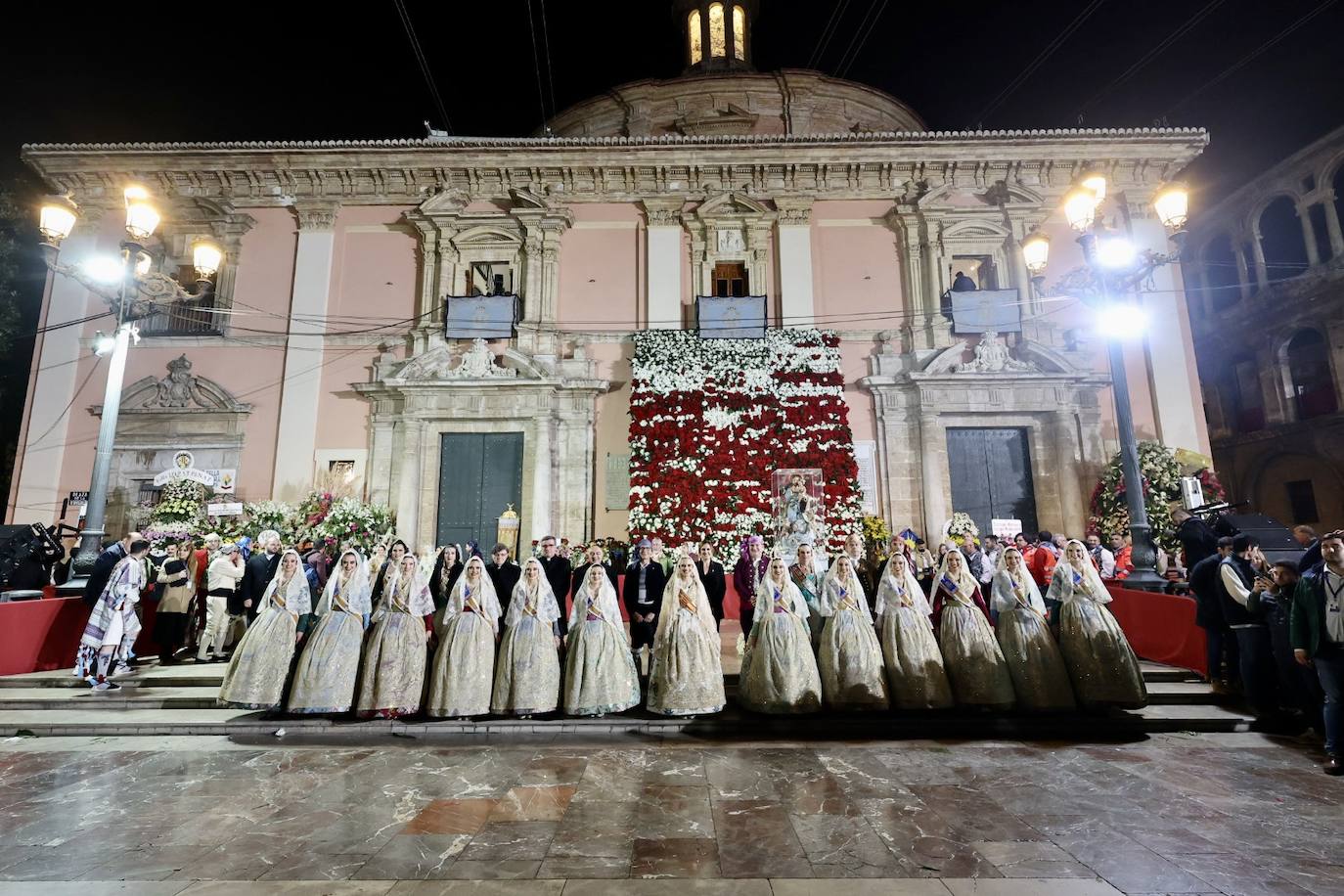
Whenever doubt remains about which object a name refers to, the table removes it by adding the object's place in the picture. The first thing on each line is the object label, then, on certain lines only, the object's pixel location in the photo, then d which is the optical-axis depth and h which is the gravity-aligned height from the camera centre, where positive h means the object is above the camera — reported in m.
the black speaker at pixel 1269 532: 8.20 +0.30
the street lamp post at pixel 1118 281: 7.93 +3.75
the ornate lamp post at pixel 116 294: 8.13 +3.88
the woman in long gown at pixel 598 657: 5.66 -0.88
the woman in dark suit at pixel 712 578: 7.39 -0.22
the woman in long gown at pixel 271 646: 5.73 -0.77
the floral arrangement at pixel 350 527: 11.00 +0.64
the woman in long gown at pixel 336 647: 5.66 -0.77
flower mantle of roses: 12.41 +2.60
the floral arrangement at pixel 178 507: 11.55 +1.04
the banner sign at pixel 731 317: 13.34 +5.10
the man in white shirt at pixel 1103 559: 9.16 -0.04
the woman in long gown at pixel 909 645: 5.59 -0.79
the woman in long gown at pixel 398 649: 5.68 -0.80
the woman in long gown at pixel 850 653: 5.57 -0.86
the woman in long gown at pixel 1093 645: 5.51 -0.79
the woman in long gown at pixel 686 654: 5.62 -0.86
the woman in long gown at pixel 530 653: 5.65 -0.84
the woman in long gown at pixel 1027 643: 5.57 -0.77
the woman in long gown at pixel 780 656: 5.55 -0.87
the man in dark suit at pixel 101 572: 7.34 -0.09
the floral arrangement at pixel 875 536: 11.71 +0.41
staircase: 5.40 -1.44
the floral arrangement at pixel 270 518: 11.16 +0.80
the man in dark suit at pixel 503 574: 6.99 -0.15
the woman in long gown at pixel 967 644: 5.55 -0.78
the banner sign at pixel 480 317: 13.31 +5.14
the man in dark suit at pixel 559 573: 7.38 -0.15
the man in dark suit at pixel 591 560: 6.24 -0.01
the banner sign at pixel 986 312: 13.09 +5.08
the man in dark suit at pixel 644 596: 7.23 -0.42
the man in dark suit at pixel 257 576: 7.68 -0.16
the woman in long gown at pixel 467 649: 5.62 -0.79
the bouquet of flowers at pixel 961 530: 10.41 +0.48
